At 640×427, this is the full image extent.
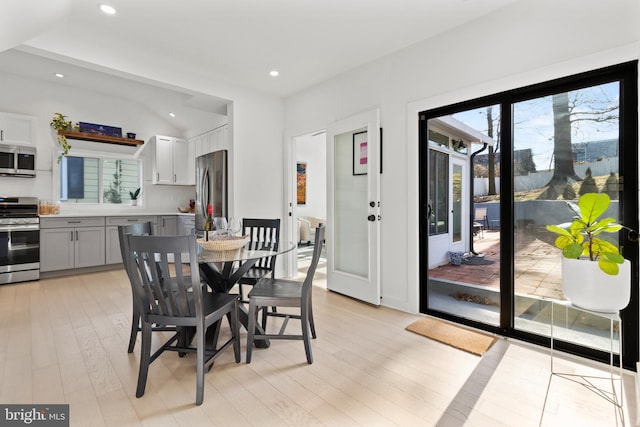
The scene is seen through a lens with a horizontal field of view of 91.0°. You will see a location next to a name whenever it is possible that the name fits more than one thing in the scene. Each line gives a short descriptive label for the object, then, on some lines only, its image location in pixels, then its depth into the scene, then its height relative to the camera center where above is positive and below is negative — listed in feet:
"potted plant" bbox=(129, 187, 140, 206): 19.49 +1.20
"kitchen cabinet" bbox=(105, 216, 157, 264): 16.63 -1.31
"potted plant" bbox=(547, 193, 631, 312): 5.03 -0.89
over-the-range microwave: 14.69 +2.65
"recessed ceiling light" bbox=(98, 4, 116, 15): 8.42 +5.61
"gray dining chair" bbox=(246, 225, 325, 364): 7.11 -1.94
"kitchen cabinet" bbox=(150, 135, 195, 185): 19.08 +3.34
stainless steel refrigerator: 14.74 +1.51
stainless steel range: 13.78 -1.12
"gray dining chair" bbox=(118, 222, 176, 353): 6.68 -0.83
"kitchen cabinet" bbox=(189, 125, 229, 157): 17.16 +4.28
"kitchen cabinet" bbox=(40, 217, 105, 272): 14.92 -1.34
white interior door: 11.09 +0.29
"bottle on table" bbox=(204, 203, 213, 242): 8.39 -0.44
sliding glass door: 6.86 +0.72
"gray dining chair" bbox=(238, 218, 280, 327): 9.15 -1.49
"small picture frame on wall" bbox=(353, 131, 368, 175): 11.70 +2.29
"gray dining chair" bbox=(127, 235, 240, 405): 5.46 -1.67
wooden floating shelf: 16.53 +4.31
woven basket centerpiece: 7.85 -0.75
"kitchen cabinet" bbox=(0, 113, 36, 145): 14.61 +4.16
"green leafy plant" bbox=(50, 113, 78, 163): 16.17 +4.64
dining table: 7.65 -1.50
